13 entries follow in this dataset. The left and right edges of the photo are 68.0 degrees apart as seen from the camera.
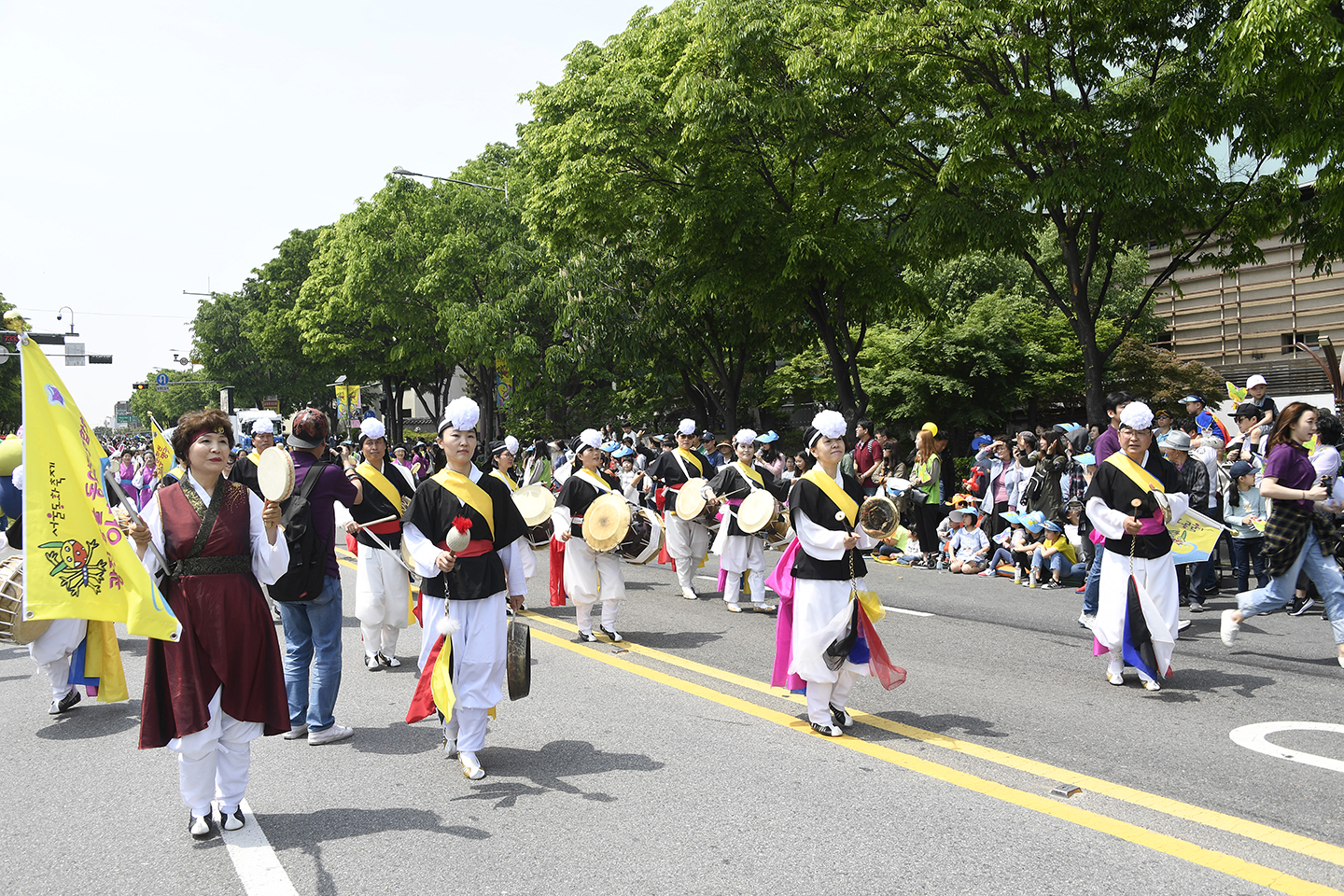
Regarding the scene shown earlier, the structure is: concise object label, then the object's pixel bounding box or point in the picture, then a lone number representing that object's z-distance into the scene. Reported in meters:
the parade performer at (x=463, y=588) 5.20
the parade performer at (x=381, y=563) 7.58
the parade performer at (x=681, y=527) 11.20
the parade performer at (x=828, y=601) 5.61
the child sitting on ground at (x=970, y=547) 12.62
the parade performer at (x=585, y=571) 8.69
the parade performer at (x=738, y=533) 10.15
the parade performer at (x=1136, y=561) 6.46
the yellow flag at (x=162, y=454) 8.56
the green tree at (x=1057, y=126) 12.72
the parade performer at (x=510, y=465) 10.21
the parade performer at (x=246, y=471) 6.80
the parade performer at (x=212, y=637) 4.29
